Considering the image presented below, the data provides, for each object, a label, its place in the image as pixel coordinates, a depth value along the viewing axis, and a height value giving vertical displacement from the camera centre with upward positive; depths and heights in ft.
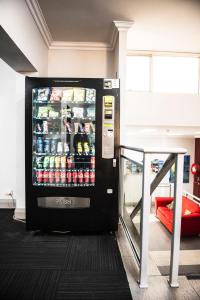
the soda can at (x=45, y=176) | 9.58 -1.83
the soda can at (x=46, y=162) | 9.61 -1.19
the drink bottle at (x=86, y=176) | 9.46 -1.77
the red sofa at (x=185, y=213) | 14.49 -5.85
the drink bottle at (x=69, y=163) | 9.58 -1.22
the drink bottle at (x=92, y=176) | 9.42 -1.77
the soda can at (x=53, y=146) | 9.75 -0.48
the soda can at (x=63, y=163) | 9.57 -1.22
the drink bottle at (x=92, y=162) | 9.36 -1.15
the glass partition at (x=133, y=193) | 7.61 -2.43
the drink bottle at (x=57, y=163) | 9.60 -1.25
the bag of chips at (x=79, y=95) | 9.43 +1.80
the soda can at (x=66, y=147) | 9.67 -0.54
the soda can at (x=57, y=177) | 9.61 -1.86
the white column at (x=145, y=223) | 6.12 -2.47
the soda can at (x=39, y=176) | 9.61 -1.82
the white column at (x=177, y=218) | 6.07 -2.34
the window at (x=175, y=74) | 13.42 +3.95
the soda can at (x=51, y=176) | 9.58 -1.81
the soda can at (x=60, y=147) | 9.70 -0.52
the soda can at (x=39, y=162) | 9.68 -1.21
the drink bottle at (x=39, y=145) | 9.60 -0.43
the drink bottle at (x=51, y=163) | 9.59 -1.23
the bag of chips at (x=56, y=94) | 9.39 +1.82
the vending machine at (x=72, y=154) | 9.14 -0.81
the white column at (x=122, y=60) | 10.40 +3.79
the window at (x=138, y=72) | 13.25 +3.97
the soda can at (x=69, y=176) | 9.57 -1.82
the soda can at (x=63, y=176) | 9.56 -1.80
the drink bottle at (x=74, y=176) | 9.52 -1.79
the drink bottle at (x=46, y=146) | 9.73 -0.48
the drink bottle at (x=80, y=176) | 9.48 -1.77
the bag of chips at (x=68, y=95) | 9.46 +1.80
